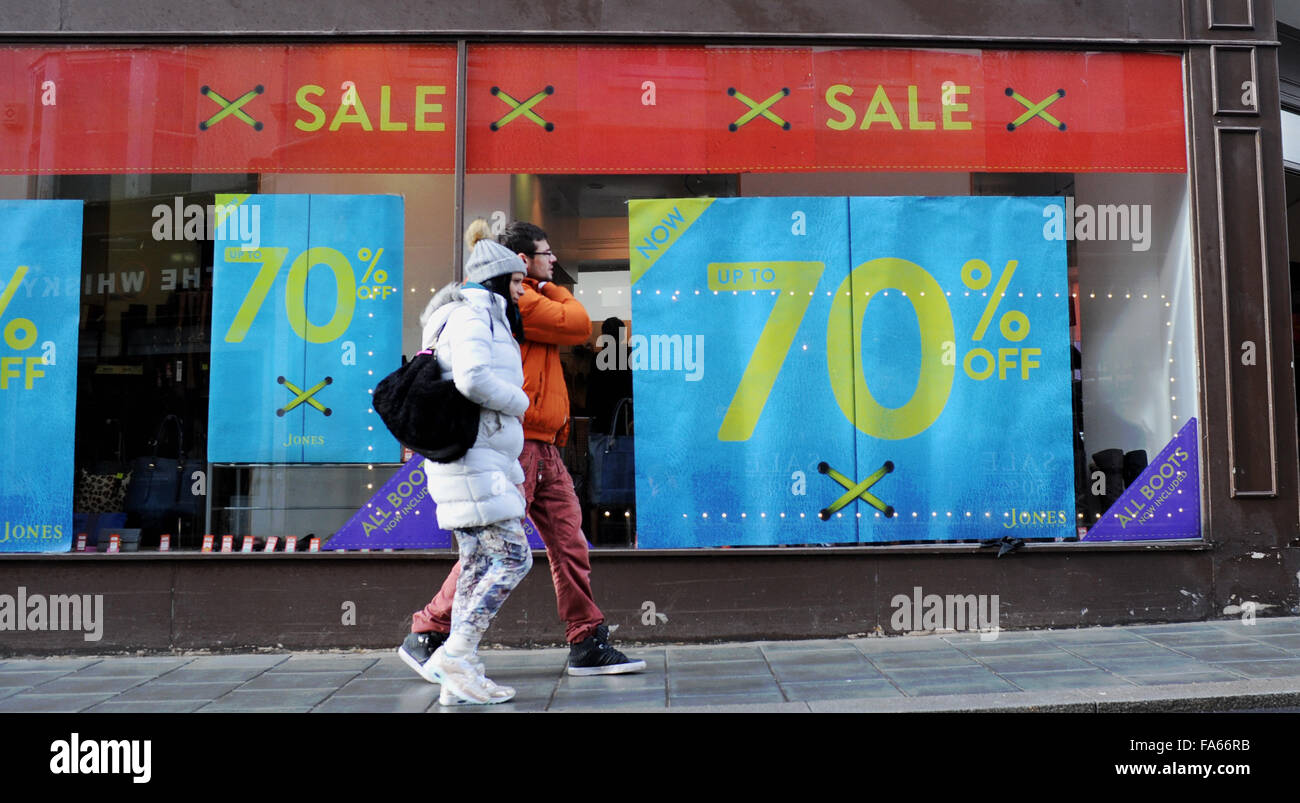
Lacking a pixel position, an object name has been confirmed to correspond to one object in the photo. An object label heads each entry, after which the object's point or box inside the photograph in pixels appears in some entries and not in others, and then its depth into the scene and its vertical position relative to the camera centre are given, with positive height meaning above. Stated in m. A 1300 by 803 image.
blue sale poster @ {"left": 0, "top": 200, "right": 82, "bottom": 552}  5.87 +0.68
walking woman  4.16 +0.05
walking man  4.88 +0.00
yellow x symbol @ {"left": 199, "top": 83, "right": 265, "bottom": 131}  6.08 +2.21
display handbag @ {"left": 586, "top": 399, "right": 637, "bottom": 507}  5.99 +0.08
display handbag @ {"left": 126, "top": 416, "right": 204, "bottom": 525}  5.96 +0.00
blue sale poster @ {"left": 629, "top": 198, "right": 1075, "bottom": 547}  5.99 +0.61
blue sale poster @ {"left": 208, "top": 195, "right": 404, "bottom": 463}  5.95 +0.92
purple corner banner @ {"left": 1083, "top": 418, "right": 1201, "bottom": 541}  6.08 -0.16
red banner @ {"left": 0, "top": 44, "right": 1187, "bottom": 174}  6.07 +2.20
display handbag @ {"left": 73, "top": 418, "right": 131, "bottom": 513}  5.93 +0.01
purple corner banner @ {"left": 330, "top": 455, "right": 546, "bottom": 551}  5.86 -0.21
